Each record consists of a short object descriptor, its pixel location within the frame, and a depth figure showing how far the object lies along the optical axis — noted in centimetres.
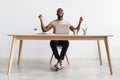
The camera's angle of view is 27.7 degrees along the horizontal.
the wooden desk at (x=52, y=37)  320
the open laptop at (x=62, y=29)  342
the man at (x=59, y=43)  365
